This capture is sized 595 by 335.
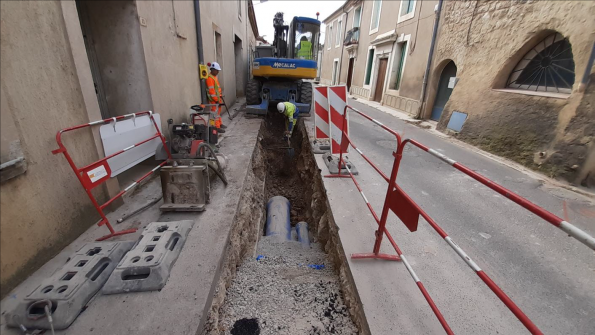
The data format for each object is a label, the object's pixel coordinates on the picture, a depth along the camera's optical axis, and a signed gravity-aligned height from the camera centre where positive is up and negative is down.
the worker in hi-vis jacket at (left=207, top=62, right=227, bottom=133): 5.76 -0.27
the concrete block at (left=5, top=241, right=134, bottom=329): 1.59 -1.42
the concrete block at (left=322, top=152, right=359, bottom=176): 4.11 -1.36
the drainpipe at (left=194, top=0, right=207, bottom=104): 5.87 +0.71
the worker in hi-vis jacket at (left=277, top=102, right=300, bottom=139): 6.00 -0.76
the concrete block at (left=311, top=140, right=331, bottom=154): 5.07 -1.32
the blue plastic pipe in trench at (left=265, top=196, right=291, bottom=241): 4.01 -2.27
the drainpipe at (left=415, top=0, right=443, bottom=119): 8.91 +0.65
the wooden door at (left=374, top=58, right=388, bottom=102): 13.64 +0.18
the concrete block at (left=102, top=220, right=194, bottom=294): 1.86 -1.41
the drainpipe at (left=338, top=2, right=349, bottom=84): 20.76 +3.33
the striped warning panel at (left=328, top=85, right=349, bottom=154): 3.77 -0.40
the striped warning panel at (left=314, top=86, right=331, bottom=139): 4.00 -0.51
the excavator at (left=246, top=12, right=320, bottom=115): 7.45 +0.30
